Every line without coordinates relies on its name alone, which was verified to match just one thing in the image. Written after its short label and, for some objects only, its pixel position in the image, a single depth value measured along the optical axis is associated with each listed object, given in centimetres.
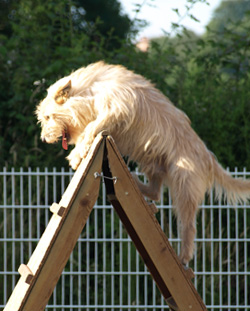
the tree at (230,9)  8656
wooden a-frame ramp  593
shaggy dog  679
